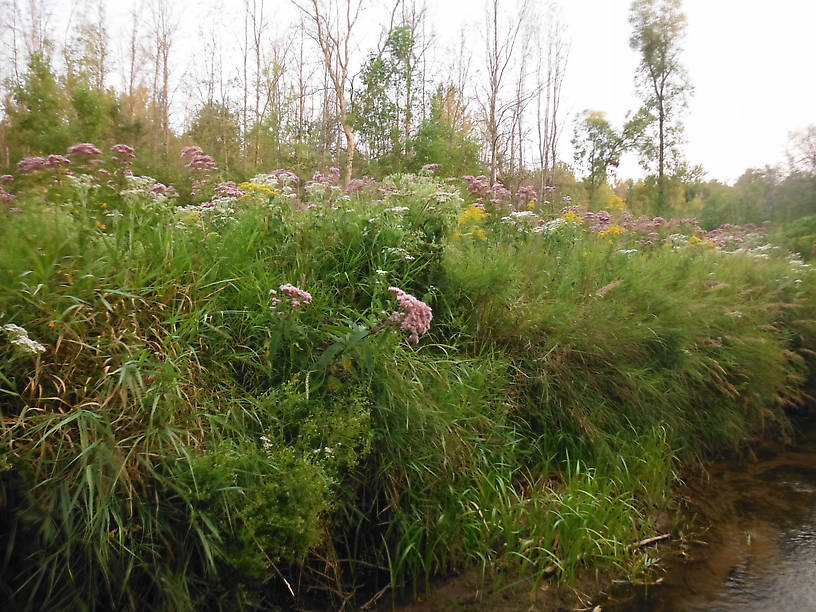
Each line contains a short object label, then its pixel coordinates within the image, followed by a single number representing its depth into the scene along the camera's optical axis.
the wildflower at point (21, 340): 2.27
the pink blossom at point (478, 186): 6.29
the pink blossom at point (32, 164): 3.63
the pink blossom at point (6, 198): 3.86
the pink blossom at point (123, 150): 3.82
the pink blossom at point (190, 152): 4.82
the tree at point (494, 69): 16.91
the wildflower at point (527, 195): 6.58
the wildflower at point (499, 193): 6.49
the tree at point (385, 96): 14.76
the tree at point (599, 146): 24.05
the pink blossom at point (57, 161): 3.62
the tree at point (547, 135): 21.70
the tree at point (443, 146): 12.96
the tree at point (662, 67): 21.05
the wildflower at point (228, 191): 4.58
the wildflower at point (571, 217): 6.55
